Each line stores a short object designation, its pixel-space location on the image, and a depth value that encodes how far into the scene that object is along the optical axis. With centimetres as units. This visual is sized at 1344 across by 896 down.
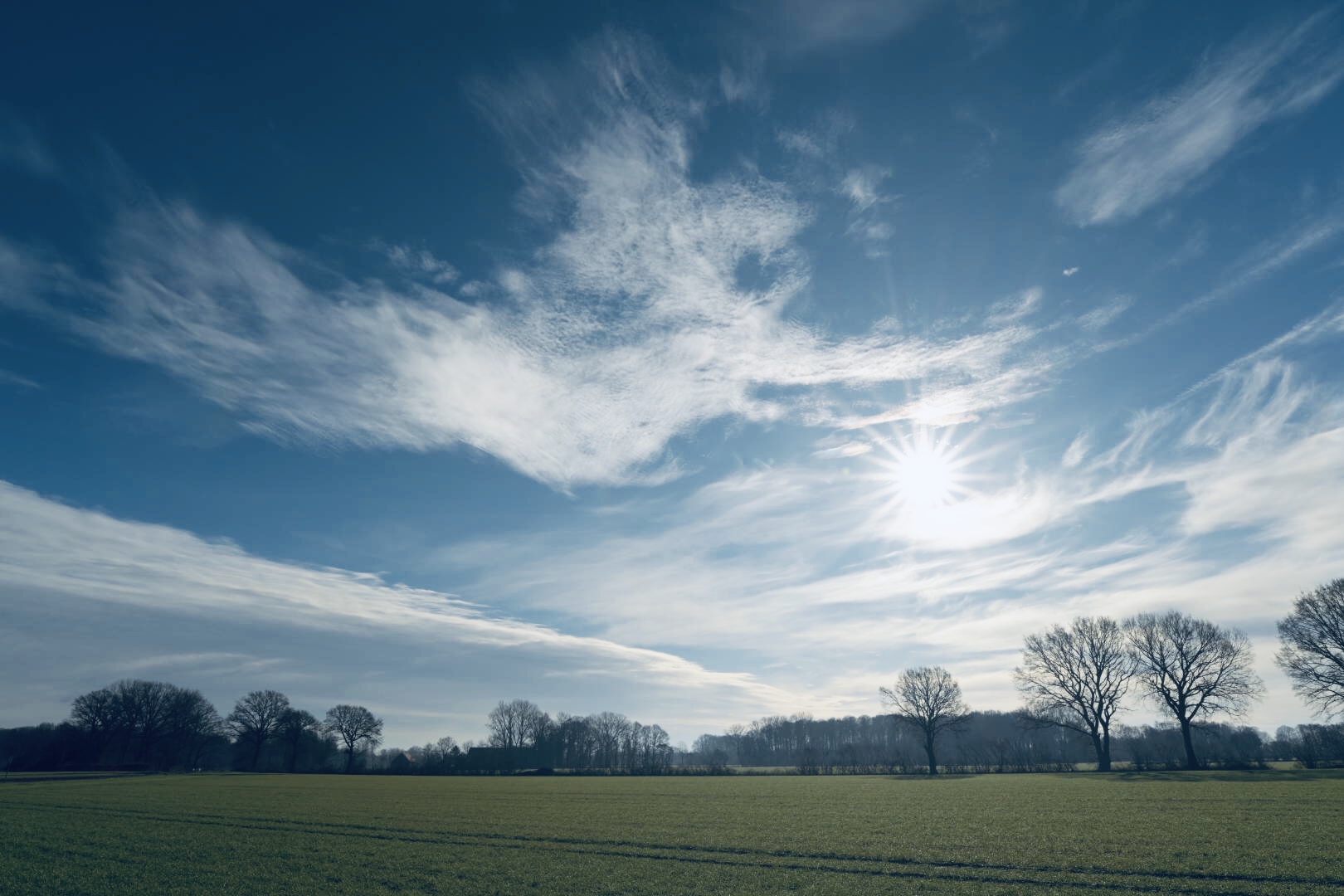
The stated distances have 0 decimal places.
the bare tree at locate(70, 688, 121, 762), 13950
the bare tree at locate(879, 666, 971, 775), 10350
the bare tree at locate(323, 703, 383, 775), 17150
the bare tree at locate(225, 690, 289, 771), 15662
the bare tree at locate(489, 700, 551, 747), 19088
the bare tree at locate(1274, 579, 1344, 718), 6444
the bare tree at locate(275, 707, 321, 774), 15888
